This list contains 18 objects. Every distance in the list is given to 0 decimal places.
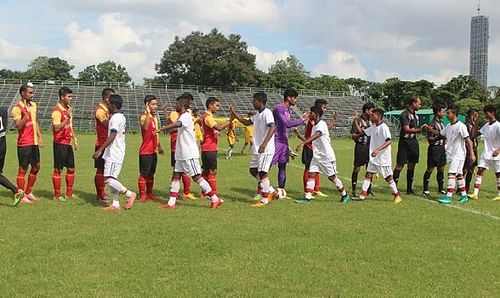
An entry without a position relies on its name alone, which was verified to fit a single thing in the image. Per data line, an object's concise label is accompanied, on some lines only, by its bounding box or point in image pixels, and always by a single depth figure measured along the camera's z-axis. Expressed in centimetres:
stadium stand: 5372
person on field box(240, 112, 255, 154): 2370
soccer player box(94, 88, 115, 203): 1004
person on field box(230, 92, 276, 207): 980
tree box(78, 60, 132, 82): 10350
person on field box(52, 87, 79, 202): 1006
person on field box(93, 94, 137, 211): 917
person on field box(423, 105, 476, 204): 1080
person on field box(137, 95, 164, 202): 1027
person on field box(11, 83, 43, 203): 993
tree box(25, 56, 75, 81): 9394
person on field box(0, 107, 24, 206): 959
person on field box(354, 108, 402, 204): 1046
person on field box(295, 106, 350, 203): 1033
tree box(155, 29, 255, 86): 7925
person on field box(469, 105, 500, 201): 1123
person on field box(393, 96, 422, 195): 1123
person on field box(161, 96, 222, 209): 948
